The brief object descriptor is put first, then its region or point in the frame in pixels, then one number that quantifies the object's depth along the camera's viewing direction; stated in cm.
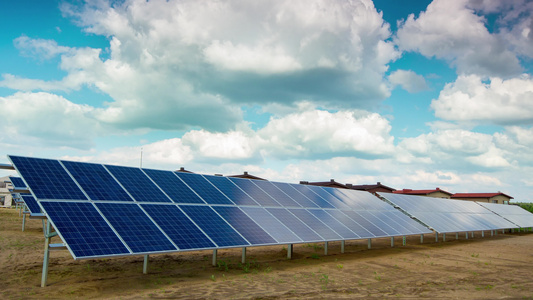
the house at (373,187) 8131
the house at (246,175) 6957
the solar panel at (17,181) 2980
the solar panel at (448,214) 3238
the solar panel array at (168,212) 1304
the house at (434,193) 8906
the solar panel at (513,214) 4826
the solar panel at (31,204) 2620
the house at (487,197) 8450
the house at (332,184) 7562
